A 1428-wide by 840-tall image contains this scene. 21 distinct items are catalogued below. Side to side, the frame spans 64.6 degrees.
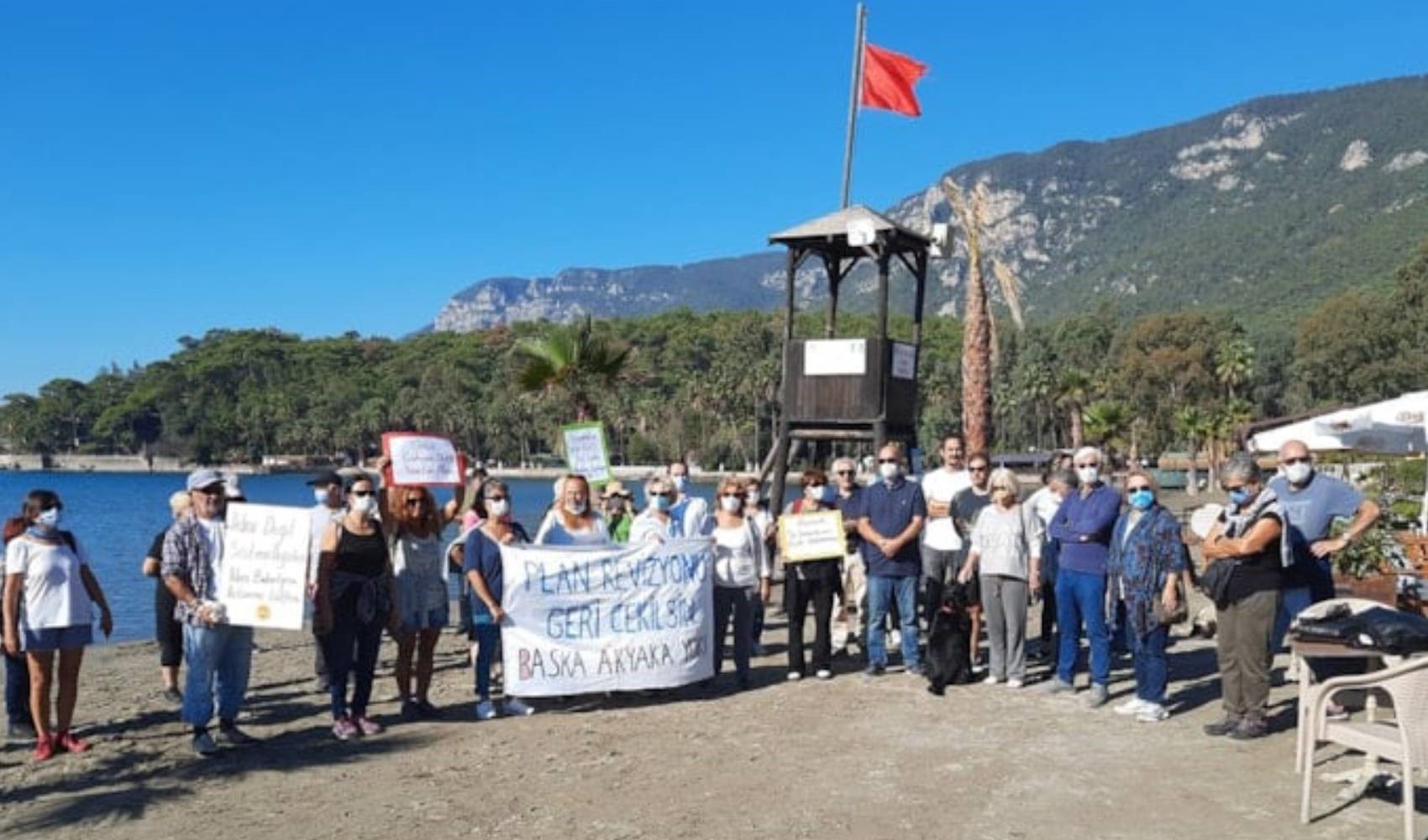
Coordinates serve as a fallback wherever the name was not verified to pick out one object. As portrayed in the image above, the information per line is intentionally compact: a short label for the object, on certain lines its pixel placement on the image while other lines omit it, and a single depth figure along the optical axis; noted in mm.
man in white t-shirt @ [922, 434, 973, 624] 10094
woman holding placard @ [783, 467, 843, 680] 9734
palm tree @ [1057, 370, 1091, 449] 75581
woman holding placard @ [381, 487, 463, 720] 8406
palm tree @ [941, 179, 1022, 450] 22234
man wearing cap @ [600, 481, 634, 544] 11031
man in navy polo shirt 9531
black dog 9039
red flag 17422
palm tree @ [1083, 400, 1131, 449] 66250
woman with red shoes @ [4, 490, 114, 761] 7402
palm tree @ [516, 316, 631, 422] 18094
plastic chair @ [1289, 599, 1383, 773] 6117
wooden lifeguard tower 15500
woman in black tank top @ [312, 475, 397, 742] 7742
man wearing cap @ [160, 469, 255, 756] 7496
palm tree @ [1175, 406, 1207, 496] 64312
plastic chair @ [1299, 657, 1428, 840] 5078
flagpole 17375
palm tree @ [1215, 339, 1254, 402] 81000
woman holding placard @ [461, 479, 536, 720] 8602
